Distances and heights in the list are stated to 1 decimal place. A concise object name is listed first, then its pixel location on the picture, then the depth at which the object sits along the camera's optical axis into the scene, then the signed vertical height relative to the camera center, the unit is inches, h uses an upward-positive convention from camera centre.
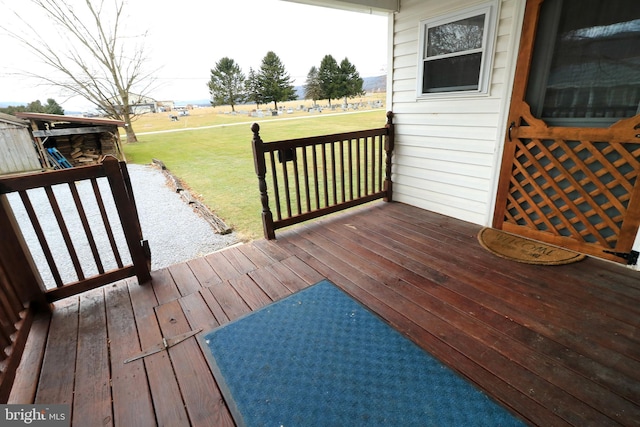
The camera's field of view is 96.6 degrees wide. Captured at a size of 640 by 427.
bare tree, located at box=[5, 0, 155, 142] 332.5 +85.8
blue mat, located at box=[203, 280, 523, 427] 46.9 -48.0
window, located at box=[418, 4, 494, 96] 102.1 +17.5
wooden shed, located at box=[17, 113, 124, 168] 273.3 -17.0
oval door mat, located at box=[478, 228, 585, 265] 90.9 -49.2
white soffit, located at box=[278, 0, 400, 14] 114.3 +39.2
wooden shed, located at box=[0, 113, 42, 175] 251.8 -20.0
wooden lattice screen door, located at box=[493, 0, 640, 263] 81.1 -25.6
